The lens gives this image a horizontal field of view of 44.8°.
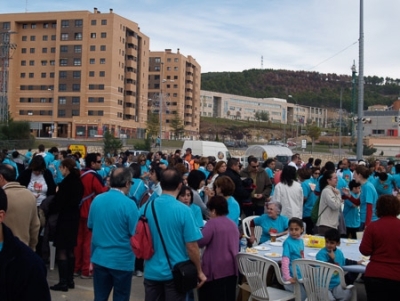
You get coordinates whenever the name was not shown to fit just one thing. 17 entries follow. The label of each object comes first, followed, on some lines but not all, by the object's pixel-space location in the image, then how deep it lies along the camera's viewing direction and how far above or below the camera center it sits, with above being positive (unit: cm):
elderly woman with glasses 741 -122
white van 3080 -41
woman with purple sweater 507 -115
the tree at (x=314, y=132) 8228 +225
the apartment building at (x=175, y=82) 9942 +1228
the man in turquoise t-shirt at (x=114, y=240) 494 -105
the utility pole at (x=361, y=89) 1789 +214
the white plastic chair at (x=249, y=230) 797 -147
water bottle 727 -154
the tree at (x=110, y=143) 4156 -47
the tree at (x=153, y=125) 7288 +221
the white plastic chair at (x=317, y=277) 544 -150
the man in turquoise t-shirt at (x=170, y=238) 427 -86
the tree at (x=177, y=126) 8225 +240
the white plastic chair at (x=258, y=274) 571 -156
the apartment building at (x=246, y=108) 14638 +1140
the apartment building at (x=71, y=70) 7294 +1025
